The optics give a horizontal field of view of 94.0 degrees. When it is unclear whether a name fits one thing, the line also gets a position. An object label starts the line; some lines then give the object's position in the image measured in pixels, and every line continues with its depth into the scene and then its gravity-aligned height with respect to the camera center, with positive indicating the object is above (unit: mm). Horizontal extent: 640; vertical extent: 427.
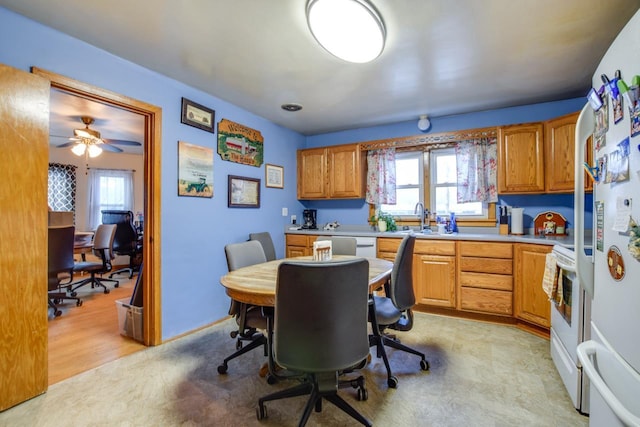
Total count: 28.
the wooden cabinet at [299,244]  4074 -425
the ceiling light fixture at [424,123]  3783 +1159
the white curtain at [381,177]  4055 +518
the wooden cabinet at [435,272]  3229 -646
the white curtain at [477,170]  3457 +527
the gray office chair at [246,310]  1932 -666
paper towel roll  3227 -64
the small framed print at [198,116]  2850 +983
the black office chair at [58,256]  3303 -478
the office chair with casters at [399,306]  1976 -635
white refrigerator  881 -139
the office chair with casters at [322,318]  1325 -481
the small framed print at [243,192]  3379 +261
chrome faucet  3849 +40
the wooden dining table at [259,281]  1607 -412
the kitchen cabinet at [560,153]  2812 +596
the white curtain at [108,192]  5836 +449
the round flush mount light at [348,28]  1684 +1145
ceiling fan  3992 +1046
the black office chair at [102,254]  4230 -611
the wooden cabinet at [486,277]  2990 -647
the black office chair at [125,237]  5059 -392
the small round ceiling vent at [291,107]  3385 +1237
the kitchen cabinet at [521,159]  3080 +586
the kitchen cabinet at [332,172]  4113 +597
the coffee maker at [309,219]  4491 -75
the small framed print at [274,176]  3947 +523
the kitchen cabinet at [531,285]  2674 -671
